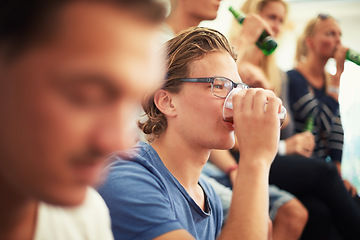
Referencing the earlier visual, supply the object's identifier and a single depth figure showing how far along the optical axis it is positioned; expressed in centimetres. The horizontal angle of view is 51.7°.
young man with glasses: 68
